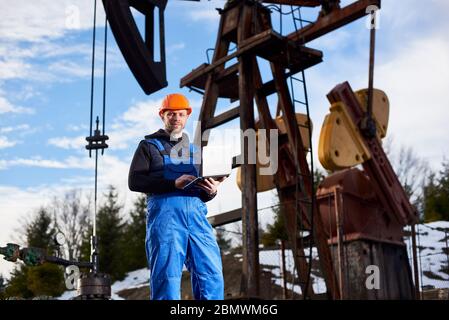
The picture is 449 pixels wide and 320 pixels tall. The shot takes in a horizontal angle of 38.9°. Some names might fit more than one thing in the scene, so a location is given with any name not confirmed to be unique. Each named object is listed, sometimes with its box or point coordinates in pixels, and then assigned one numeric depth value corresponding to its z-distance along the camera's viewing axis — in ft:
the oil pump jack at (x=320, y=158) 32.27
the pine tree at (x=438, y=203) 84.94
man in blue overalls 9.81
